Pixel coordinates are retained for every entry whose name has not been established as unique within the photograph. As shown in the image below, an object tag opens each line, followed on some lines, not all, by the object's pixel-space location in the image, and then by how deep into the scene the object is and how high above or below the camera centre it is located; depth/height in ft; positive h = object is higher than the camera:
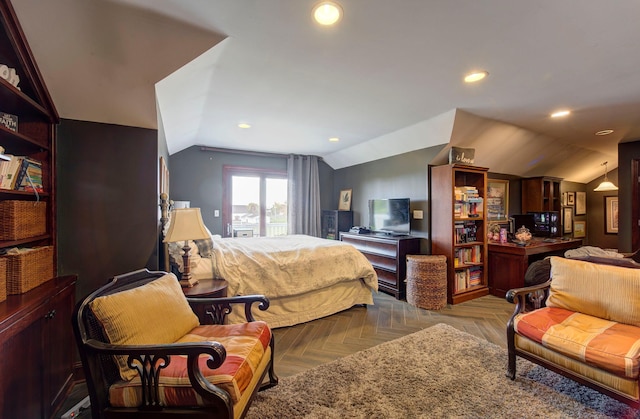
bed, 8.28 -2.16
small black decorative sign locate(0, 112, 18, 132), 5.01 +1.79
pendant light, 17.60 +1.64
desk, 11.75 -2.41
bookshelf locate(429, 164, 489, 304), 11.62 -0.76
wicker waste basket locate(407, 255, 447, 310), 10.88 -3.06
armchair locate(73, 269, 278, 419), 3.83 -2.49
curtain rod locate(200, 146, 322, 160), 15.90 +3.83
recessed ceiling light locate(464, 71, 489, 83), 7.39 +3.90
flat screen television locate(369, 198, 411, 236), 13.17 -0.31
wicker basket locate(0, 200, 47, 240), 4.90 -0.16
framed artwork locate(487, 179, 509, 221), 15.67 +0.65
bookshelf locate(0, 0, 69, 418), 4.14 -1.62
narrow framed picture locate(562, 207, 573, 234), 20.54 -0.76
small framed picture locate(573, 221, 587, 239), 22.04 -1.62
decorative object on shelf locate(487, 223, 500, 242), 13.84 -1.19
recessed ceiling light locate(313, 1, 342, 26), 4.87 +3.86
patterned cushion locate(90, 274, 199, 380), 4.14 -1.83
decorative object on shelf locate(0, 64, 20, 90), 4.60 +2.50
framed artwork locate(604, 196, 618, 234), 21.81 -0.42
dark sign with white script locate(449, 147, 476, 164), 11.73 +2.54
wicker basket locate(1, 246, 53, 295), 4.84 -1.15
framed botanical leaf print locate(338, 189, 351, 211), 18.60 +0.75
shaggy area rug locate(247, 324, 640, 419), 5.27 -4.07
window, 16.88 +0.59
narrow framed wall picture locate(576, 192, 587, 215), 22.58 +0.63
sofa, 4.74 -2.55
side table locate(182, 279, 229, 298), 6.68 -2.10
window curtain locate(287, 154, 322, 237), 18.29 +1.11
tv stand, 12.30 -2.33
